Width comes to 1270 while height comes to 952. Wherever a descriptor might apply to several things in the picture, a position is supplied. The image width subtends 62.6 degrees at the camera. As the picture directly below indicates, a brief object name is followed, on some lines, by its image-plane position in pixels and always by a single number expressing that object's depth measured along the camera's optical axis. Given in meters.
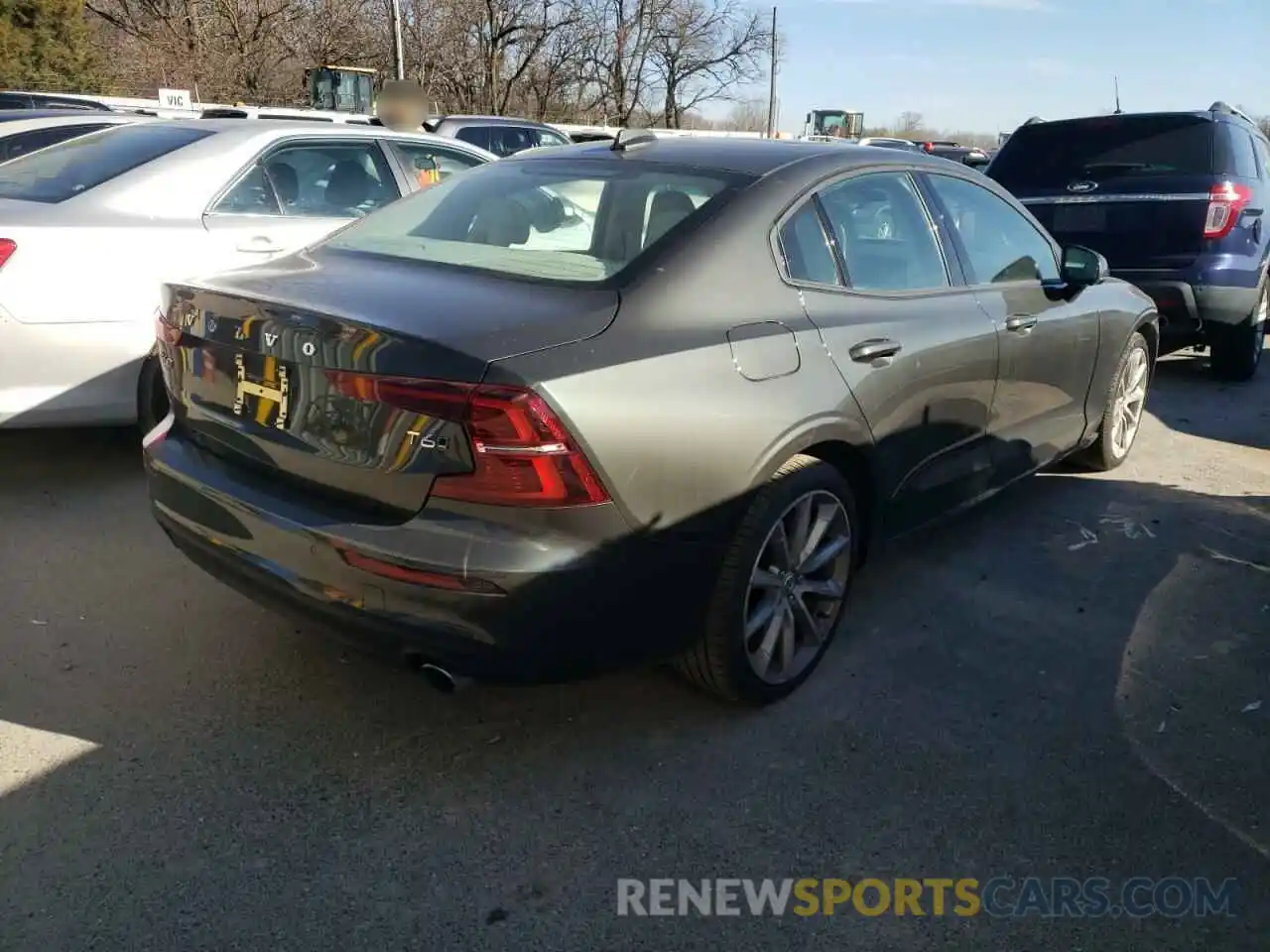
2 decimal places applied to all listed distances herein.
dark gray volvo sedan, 2.35
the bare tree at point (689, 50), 48.19
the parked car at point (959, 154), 18.69
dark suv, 6.65
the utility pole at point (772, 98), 52.69
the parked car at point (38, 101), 12.64
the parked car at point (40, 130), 6.85
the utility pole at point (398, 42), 30.28
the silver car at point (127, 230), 4.13
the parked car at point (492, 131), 14.50
